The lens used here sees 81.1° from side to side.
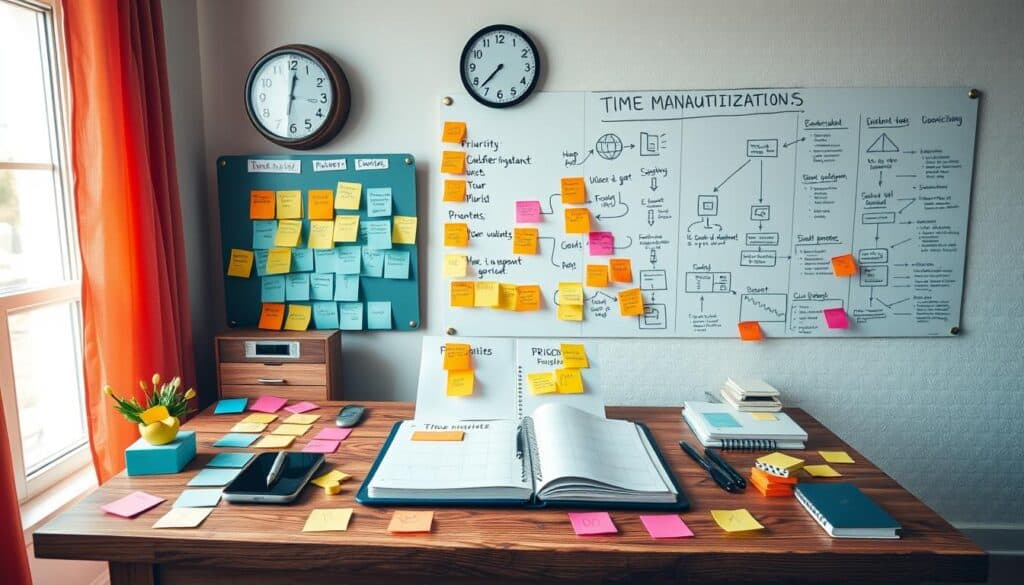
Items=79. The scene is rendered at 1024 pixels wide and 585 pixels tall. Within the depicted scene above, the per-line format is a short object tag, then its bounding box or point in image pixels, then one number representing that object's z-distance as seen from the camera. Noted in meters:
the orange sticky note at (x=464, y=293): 2.27
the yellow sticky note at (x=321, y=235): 2.25
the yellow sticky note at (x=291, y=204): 2.24
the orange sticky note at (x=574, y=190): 2.21
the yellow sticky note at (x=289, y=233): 2.25
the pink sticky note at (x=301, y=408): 1.85
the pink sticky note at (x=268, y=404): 1.87
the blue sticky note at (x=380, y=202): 2.22
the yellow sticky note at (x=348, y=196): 2.22
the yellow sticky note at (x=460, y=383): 1.74
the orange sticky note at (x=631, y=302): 2.27
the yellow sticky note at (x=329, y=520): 1.17
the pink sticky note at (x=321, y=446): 1.54
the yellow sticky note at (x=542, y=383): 1.73
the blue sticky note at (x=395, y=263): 2.25
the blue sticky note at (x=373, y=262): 2.26
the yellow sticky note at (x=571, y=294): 2.26
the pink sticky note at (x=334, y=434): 1.61
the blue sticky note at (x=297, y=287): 2.28
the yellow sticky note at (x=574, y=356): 1.74
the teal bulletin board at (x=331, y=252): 2.22
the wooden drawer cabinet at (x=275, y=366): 2.07
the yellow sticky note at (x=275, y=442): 1.57
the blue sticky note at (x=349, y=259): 2.26
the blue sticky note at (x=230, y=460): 1.43
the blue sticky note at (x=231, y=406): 1.84
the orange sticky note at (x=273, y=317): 2.29
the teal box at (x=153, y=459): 1.39
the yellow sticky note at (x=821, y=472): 1.43
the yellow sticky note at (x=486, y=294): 2.26
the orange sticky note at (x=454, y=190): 2.22
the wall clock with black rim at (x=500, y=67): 2.14
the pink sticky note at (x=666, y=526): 1.16
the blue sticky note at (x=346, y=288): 2.27
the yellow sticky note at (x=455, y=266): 2.25
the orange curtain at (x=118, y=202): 1.60
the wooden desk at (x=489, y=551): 1.12
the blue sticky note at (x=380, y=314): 2.29
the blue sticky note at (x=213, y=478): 1.34
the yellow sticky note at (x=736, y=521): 1.18
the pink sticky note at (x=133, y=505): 1.22
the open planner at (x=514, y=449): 1.27
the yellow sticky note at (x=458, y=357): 1.75
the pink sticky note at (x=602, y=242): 2.24
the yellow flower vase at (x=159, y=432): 1.41
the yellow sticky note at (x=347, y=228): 2.23
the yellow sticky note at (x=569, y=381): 1.73
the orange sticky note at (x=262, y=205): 2.24
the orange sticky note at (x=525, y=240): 2.23
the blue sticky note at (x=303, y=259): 2.27
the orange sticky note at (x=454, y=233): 2.25
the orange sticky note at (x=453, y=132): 2.19
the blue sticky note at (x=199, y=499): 1.25
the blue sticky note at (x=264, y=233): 2.26
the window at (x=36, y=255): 1.62
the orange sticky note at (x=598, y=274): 2.25
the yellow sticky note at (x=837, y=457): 1.51
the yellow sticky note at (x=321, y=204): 2.23
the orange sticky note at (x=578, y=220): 2.21
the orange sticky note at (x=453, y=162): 2.21
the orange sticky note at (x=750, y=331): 2.26
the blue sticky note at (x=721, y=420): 1.65
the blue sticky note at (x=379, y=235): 2.23
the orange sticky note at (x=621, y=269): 2.25
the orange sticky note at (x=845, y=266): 2.21
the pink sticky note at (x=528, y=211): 2.23
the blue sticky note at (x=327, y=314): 2.30
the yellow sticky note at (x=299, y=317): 2.29
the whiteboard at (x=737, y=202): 2.17
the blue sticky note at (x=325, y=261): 2.27
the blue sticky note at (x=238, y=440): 1.56
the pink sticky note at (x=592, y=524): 1.17
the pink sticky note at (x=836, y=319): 2.25
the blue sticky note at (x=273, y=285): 2.29
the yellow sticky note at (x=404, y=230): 2.23
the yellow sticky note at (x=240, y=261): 2.28
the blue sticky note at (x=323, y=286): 2.28
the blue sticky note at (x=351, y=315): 2.29
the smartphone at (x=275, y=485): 1.26
